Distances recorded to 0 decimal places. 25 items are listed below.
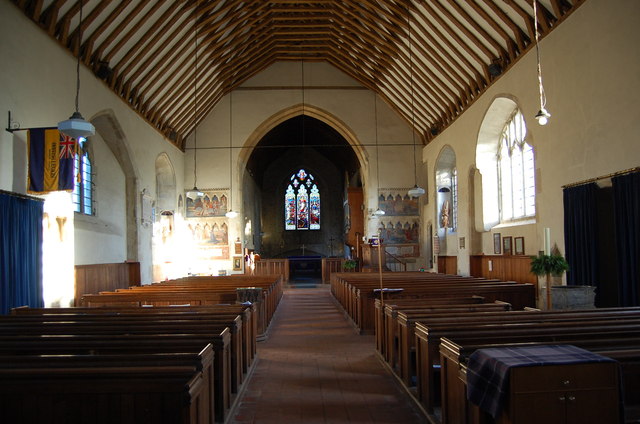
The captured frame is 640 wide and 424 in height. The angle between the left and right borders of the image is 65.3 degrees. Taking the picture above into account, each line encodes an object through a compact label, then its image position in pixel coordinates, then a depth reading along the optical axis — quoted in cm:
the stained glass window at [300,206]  2950
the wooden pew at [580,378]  249
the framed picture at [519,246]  1114
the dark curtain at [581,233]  813
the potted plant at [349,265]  1786
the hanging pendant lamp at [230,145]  1880
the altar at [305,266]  2449
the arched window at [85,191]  1150
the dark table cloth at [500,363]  250
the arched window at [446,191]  1700
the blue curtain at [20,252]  730
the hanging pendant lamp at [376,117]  1905
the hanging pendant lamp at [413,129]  1245
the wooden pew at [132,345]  359
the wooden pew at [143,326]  427
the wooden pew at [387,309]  566
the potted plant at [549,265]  733
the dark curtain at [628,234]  705
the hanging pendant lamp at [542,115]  623
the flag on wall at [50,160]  785
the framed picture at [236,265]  1850
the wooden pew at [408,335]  466
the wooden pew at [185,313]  518
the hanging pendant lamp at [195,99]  1257
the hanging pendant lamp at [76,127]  622
